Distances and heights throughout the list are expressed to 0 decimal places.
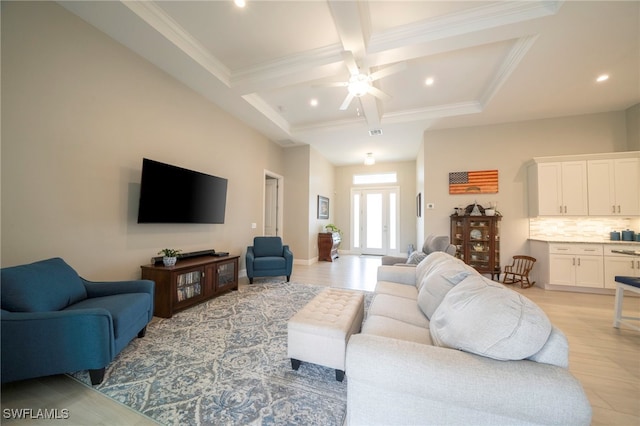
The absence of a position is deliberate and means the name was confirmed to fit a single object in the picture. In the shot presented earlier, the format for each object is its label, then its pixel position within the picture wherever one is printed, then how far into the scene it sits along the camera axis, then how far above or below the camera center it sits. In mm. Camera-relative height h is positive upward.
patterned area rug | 1383 -1176
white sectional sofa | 848 -607
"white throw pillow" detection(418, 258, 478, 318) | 1602 -448
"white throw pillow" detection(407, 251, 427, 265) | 3248 -512
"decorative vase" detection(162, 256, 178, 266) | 2842 -515
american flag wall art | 4625 +883
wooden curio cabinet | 4430 -353
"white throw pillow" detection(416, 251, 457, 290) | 2164 -413
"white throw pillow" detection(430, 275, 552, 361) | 933 -449
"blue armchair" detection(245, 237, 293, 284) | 4133 -702
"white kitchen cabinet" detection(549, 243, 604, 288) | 3707 -667
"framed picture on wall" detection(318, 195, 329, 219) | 6752 +469
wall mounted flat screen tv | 2795 +362
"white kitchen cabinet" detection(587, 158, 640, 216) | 3689 +665
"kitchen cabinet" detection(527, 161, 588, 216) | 3943 +665
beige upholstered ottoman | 1576 -822
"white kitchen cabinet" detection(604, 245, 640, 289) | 3529 -621
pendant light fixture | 6191 +1750
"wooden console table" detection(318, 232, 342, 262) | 6469 -670
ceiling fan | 2638 +1789
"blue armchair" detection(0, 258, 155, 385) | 1439 -746
